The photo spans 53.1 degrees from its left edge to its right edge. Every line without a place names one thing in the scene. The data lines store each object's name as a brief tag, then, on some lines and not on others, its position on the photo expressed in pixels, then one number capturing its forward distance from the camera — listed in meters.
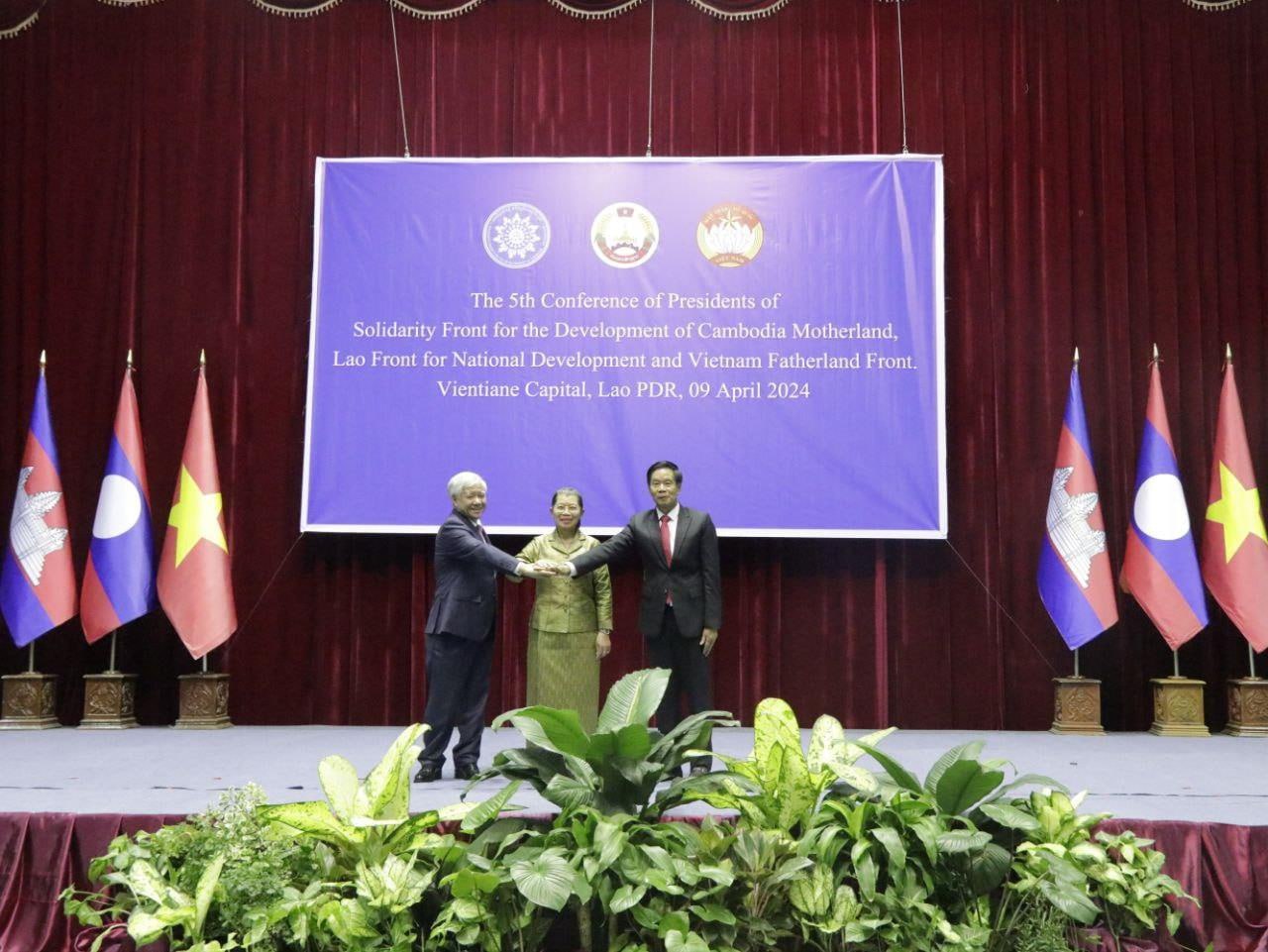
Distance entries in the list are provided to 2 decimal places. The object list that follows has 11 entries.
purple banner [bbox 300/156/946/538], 5.64
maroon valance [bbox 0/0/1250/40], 6.07
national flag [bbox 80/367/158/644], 5.52
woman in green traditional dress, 4.07
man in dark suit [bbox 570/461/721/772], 4.05
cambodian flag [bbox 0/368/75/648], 5.48
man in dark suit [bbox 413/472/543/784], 3.93
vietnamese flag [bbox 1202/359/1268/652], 5.32
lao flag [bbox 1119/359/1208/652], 5.34
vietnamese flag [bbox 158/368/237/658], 5.51
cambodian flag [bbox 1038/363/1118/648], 5.36
